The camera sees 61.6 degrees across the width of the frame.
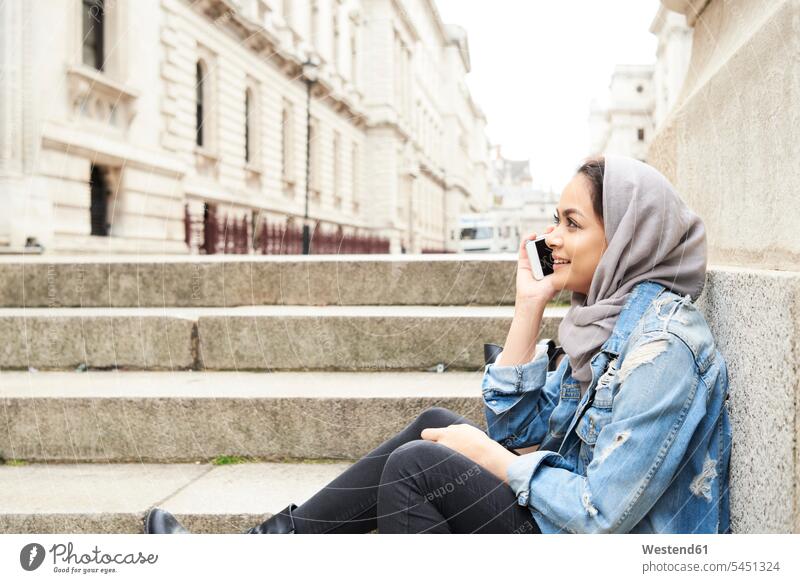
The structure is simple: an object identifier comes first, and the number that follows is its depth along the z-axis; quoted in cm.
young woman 126
